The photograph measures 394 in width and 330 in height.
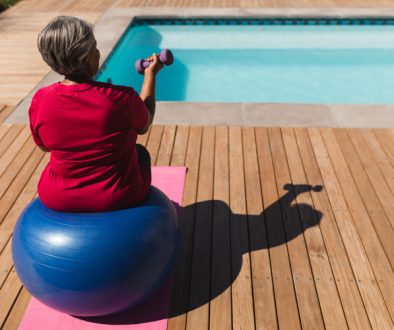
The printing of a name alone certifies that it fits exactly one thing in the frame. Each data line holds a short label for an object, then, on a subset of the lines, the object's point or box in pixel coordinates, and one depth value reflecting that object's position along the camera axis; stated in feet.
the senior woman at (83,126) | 5.82
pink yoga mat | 7.96
